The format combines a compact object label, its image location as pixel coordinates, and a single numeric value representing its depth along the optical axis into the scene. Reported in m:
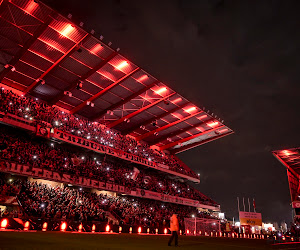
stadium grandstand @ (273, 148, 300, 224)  51.15
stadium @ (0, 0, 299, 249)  23.16
